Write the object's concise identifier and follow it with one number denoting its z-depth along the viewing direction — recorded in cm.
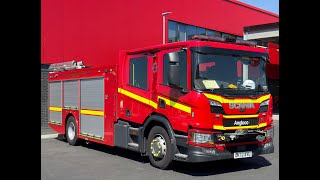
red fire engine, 701
